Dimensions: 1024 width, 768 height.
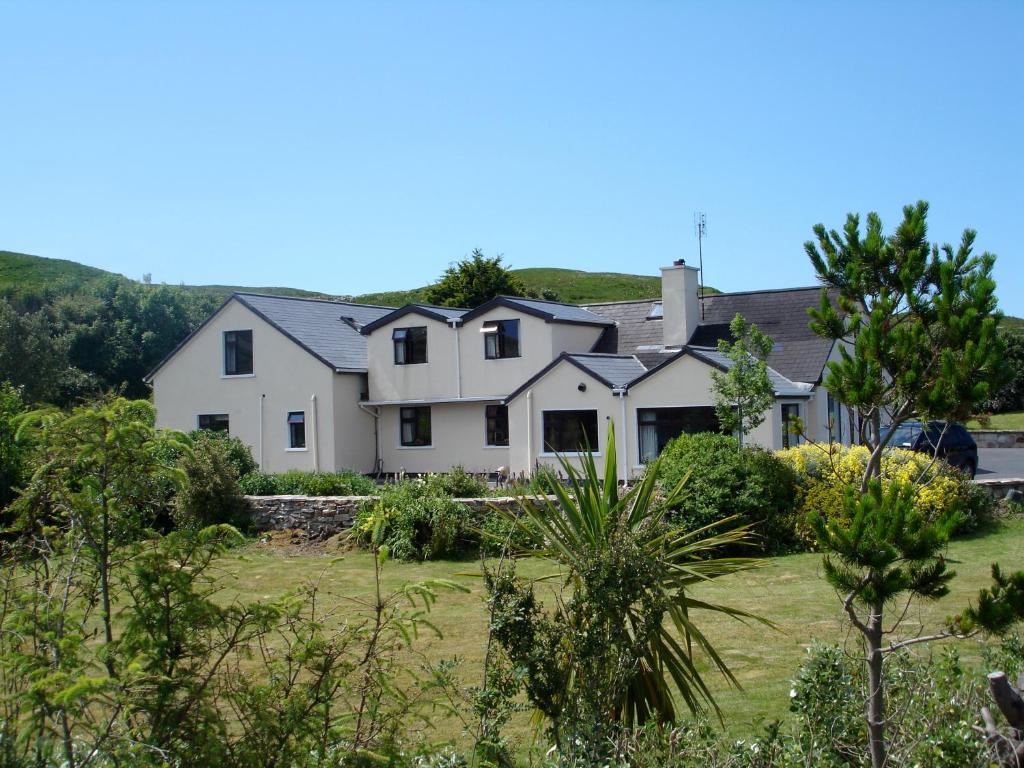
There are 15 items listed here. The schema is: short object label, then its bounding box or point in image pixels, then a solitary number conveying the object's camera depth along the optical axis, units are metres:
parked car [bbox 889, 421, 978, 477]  23.84
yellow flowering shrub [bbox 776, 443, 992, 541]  16.33
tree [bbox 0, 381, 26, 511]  17.22
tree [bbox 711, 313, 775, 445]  19.80
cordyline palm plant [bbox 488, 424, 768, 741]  5.10
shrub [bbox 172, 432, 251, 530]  19.22
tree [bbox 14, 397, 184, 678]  3.70
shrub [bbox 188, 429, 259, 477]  25.36
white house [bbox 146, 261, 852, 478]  28.89
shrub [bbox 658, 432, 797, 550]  15.95
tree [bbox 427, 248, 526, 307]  54.56
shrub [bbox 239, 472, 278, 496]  22.66
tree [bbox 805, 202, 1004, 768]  4.77
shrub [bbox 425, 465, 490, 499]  19.40
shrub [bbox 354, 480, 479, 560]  17.03
